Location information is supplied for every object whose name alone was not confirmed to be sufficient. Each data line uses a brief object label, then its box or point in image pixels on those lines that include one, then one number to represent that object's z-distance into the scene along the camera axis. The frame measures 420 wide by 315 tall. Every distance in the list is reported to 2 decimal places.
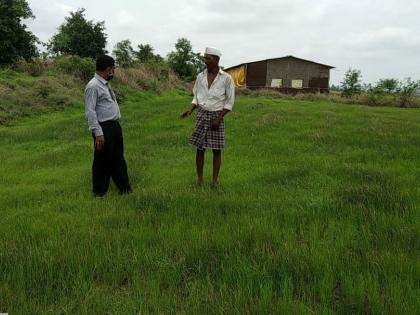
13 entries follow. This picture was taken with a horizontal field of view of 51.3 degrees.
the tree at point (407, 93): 28.70
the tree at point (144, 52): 53.53
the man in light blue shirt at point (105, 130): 5.52
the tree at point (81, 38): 39.88
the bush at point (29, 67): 23.05
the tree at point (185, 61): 50.93
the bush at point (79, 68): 24.23
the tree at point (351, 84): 43.12
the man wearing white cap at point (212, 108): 6.02
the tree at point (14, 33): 22.41
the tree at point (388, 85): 34.22
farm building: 49.53
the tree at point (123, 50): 53.79
